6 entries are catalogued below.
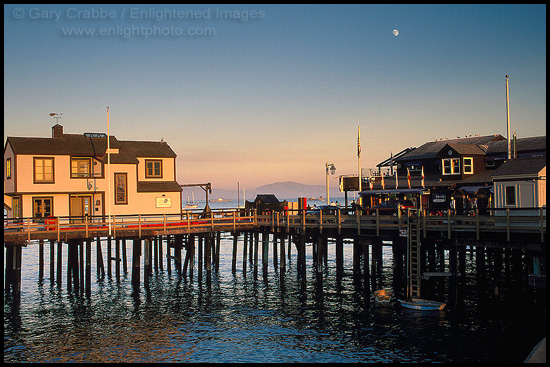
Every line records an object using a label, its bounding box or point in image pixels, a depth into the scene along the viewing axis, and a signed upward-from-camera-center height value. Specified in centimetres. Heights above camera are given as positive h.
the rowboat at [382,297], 3244 -572
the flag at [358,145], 4956 +527
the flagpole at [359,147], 4934 +509
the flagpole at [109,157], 3906 +365
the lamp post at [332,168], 5438 +347
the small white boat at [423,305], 3002 -579
